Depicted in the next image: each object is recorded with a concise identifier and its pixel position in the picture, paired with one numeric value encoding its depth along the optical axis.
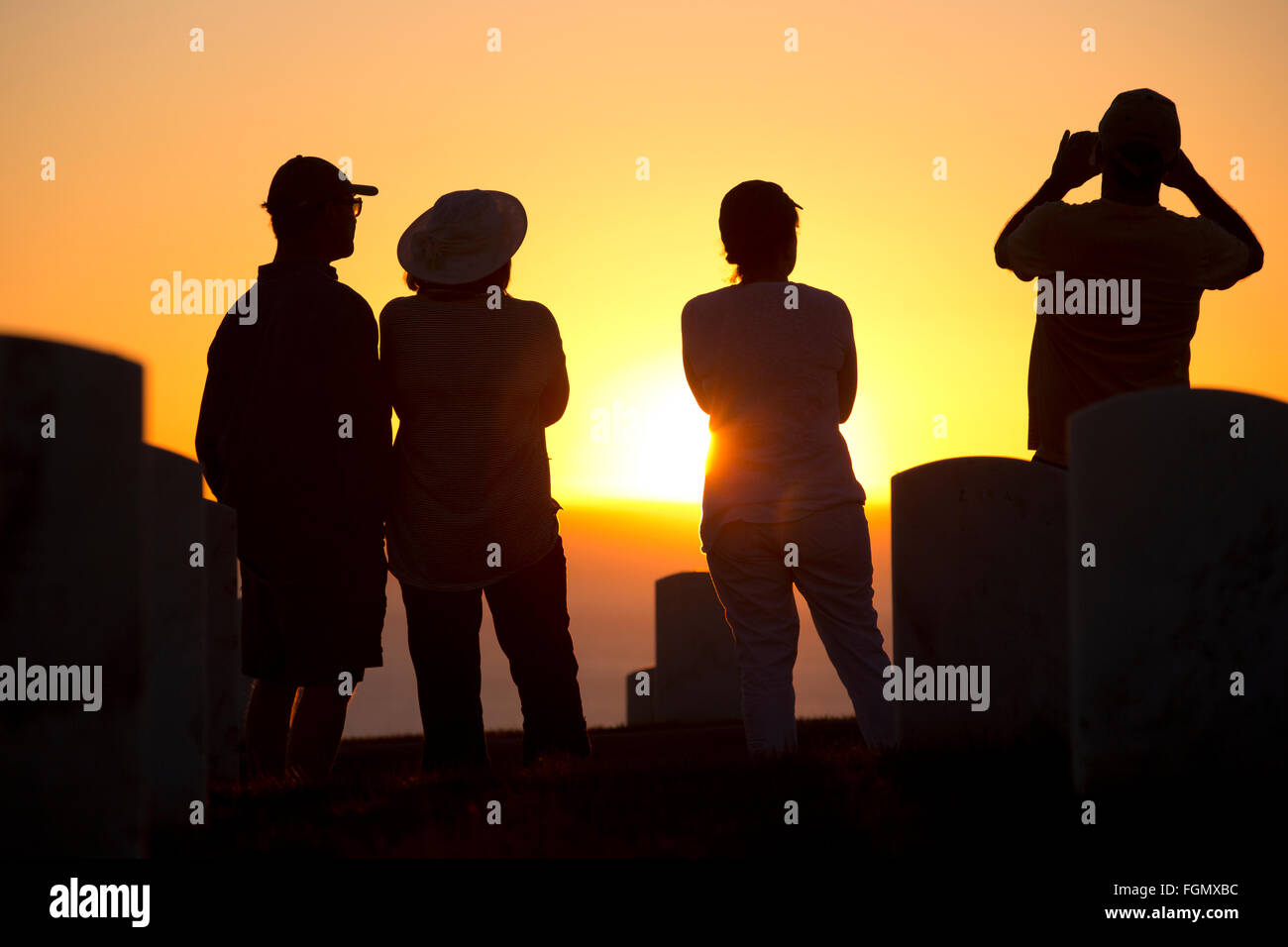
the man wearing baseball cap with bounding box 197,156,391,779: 5.76
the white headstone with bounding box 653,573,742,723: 14.46
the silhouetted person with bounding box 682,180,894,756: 5.98
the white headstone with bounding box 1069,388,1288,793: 5.13
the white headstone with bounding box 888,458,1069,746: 6.52
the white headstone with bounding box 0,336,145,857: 3.92
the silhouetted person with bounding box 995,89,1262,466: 6.01
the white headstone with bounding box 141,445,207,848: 5.51
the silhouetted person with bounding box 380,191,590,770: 6.01
